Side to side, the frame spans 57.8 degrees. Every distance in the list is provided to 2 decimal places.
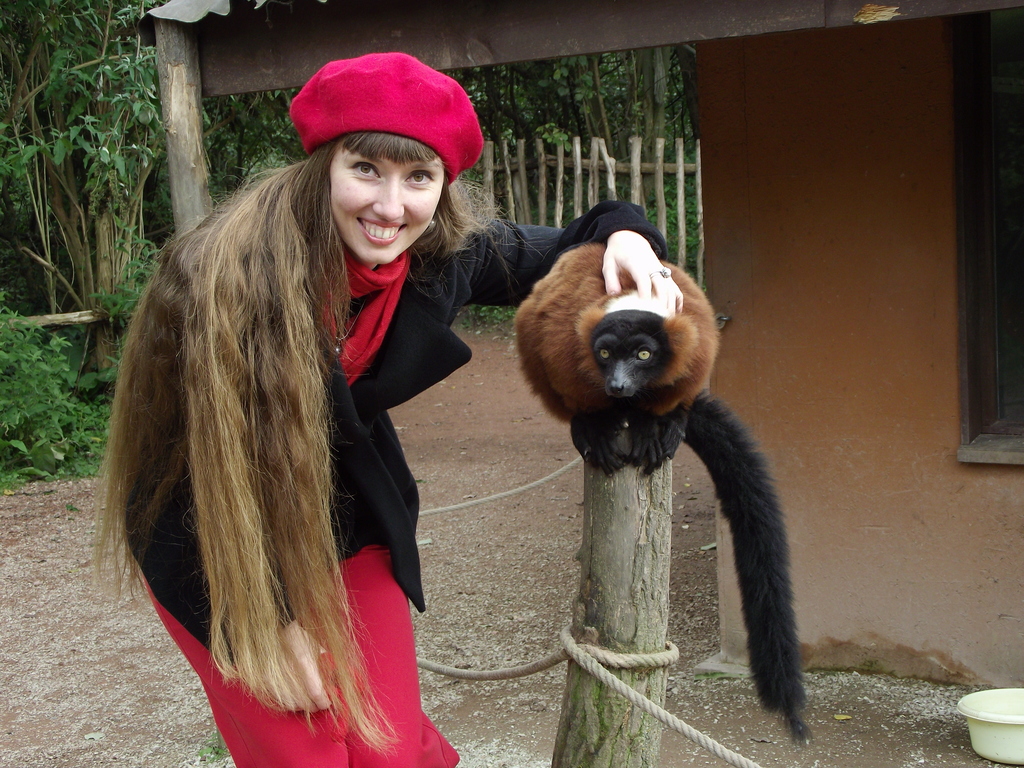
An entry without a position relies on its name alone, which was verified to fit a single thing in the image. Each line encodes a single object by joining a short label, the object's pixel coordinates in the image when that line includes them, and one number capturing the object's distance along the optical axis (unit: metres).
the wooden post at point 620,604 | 1.84
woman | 1.56
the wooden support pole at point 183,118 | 2.96
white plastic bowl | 2.84
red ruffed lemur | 1.94
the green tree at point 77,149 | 6.29
